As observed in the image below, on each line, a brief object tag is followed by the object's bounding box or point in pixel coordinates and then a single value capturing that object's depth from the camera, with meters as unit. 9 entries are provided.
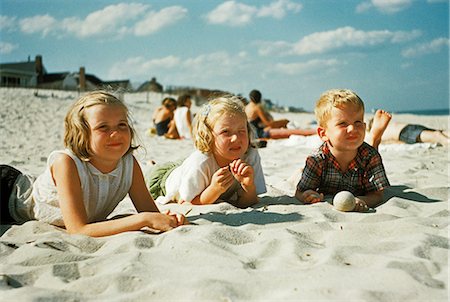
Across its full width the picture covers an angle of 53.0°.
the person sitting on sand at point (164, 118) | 12.21
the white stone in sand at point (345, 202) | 3.30
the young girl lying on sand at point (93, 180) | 2.86
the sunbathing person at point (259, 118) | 11.08
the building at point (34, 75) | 49.33
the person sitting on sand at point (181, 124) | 11.39
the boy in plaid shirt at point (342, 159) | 3.62
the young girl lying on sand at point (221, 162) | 3.54
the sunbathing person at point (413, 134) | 7.64
